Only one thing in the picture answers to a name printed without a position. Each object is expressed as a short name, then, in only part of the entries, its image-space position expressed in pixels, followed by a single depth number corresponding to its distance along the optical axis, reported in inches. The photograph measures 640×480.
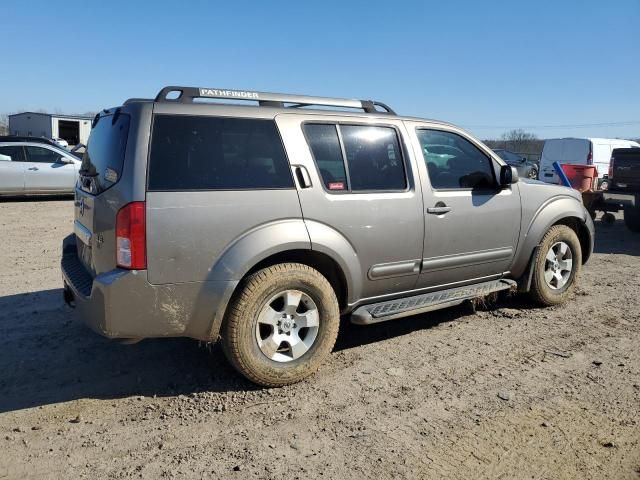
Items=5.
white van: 756.0
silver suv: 129.0
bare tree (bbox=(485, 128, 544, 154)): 1867.6
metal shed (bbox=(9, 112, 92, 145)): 1541.6
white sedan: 518.0
